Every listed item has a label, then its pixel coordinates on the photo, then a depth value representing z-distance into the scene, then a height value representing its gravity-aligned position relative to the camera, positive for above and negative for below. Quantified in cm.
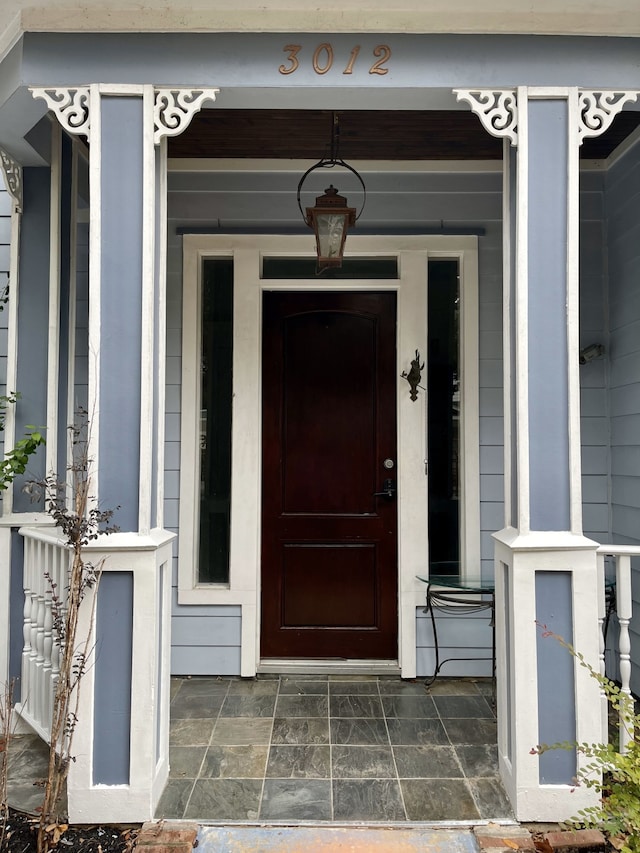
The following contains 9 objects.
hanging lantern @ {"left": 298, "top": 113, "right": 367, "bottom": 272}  262 +101
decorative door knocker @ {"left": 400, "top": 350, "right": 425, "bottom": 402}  328 +40
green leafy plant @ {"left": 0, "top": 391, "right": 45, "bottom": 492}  257 -4
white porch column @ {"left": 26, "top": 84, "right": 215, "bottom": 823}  206 +14
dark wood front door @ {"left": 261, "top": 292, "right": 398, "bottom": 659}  332 -16
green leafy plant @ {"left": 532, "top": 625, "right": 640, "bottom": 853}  153 -92
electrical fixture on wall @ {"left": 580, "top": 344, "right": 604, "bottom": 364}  324 +53
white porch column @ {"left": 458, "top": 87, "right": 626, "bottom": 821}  208 -6
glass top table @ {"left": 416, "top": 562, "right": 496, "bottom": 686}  303 -80
